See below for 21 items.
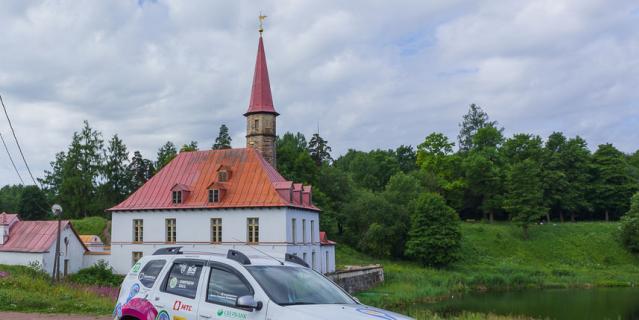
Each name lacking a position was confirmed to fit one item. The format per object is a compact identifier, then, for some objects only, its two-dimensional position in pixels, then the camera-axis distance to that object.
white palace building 34.38
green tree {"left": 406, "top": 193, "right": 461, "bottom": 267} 50.19
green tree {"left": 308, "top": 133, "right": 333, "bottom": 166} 79.56
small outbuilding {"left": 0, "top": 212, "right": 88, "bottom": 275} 34.25
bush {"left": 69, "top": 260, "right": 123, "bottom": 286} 32.91
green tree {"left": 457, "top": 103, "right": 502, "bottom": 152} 91.31
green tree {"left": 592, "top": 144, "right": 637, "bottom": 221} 72.31
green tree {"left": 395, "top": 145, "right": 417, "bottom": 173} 94.05
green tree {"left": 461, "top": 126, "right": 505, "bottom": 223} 70.44
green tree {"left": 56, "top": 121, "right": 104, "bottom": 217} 62.41
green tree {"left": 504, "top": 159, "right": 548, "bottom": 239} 61.44
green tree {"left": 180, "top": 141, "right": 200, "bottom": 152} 66.56
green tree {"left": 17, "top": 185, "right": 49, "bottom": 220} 64.38
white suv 6.79
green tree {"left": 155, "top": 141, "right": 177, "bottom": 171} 70.94
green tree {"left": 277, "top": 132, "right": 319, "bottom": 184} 59.75
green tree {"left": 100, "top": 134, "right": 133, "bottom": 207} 65.62
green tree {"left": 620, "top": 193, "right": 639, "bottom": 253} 56.06
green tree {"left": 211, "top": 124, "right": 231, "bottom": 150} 72.50
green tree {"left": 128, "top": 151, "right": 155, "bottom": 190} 69.75
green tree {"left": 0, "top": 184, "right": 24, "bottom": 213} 84.00
